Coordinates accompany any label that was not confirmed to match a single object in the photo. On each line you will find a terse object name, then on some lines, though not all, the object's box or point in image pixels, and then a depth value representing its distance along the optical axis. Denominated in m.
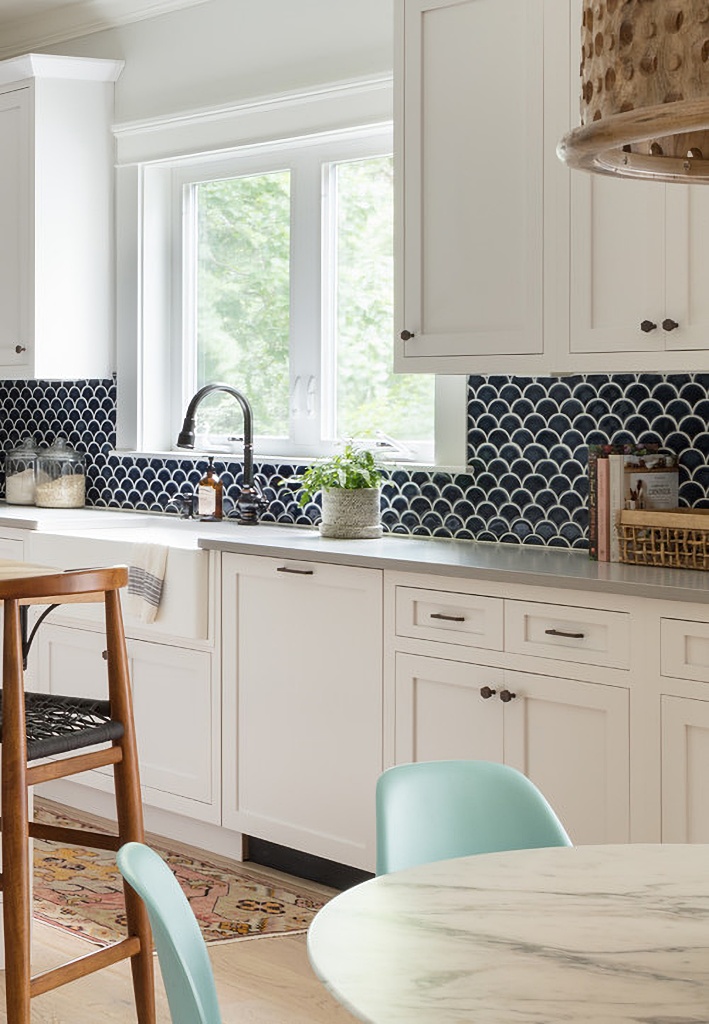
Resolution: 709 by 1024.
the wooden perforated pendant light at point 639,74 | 1.15
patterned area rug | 3.43
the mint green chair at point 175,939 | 1.39
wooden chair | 2.49
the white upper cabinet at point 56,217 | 4.93
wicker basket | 3.15
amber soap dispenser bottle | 4.62
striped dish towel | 4.00
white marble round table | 1.26
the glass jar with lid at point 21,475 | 5.24
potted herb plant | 3.95
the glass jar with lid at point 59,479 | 5.16
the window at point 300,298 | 4.32
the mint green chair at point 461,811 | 1.94
